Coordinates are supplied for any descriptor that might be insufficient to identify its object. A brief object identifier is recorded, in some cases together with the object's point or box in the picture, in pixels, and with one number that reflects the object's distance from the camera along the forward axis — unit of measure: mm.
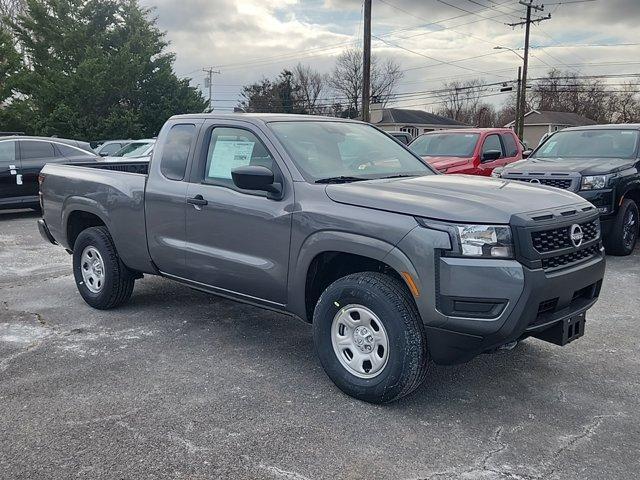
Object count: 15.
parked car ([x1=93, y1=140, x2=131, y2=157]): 18669
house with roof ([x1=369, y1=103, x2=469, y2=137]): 62500
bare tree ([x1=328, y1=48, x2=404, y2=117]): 73312
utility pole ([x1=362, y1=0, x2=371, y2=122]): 20844
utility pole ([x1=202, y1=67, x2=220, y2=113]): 58700
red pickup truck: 11156
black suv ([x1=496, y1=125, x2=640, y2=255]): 8070
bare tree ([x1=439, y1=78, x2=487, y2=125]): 78894
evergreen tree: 27125
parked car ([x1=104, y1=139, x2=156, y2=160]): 15487
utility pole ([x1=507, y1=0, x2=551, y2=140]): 37781
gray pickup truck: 3406
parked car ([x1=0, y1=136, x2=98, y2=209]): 11742
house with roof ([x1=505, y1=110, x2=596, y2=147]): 68312
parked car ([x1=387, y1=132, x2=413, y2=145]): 15953
